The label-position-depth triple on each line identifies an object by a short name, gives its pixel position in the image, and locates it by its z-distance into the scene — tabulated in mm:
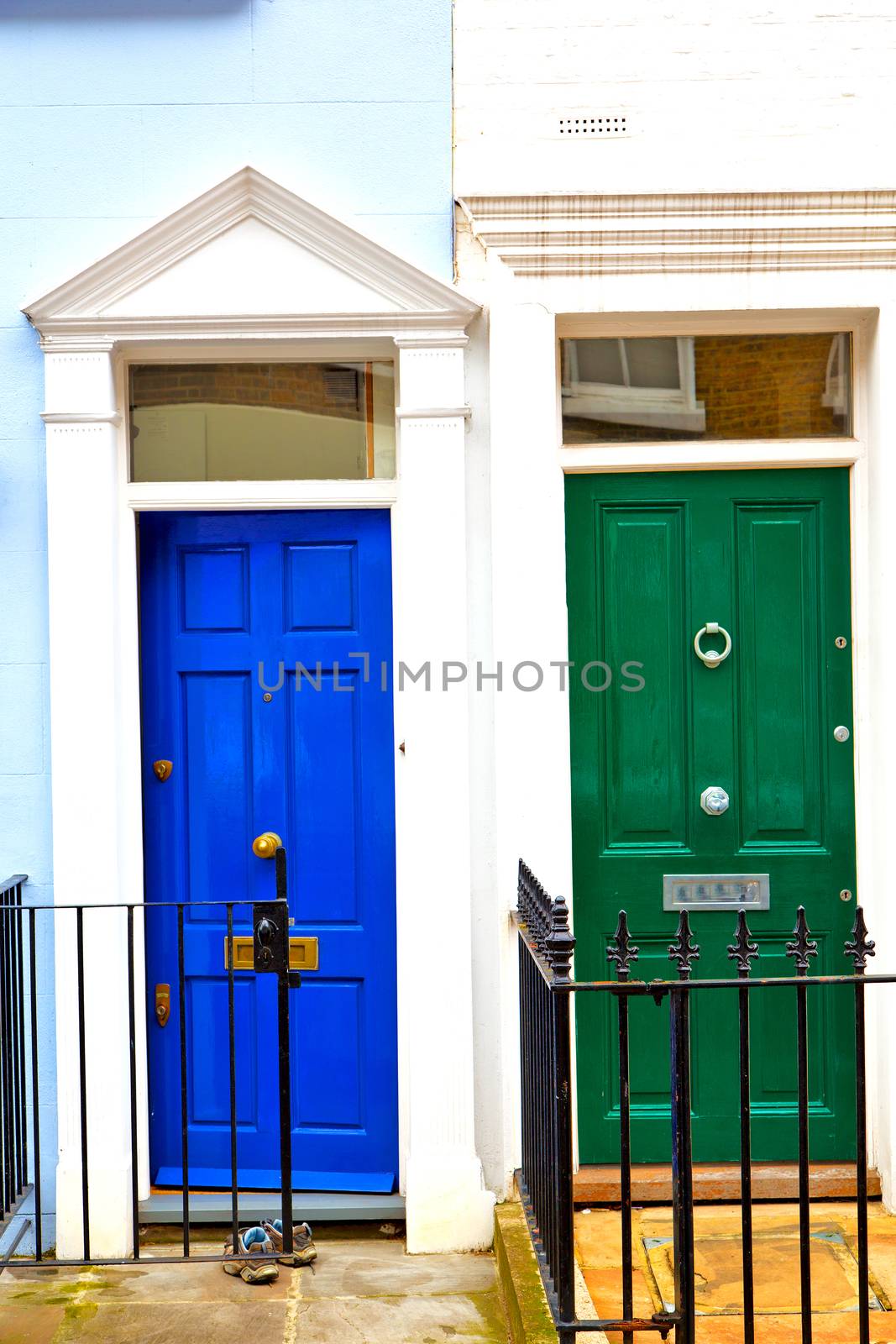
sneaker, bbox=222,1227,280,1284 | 3846
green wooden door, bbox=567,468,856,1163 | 4336
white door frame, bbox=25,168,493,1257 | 4137
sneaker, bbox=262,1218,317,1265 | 3957
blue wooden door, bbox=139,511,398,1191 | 4418
